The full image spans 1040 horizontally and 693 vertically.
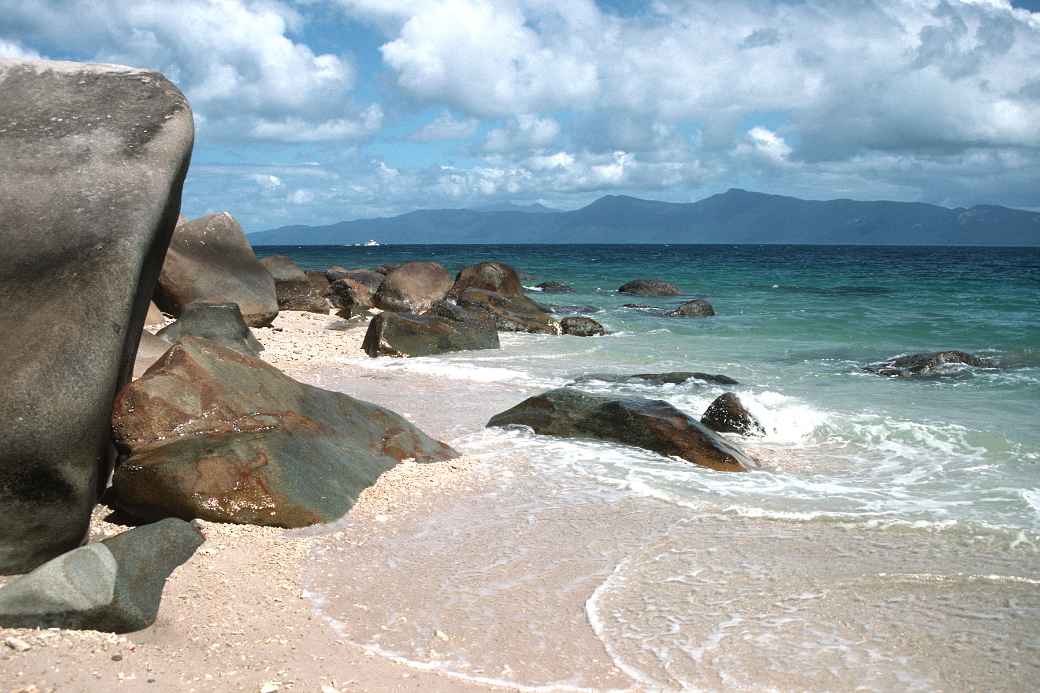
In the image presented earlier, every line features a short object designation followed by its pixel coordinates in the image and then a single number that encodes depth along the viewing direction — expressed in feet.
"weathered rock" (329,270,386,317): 78.97
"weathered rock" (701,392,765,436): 32.18
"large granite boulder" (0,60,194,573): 16.57
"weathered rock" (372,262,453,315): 78.64
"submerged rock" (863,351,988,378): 49.78
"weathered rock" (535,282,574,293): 128.16
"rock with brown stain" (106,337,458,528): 19.26
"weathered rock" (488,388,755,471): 27.22
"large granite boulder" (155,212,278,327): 53.42
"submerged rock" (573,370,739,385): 43.65
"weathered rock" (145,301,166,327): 48.29
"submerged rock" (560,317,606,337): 68.29
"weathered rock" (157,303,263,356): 39.19
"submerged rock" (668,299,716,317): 88.69
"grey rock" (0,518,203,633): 13.60
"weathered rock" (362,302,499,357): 50.24
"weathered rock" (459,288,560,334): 68.95
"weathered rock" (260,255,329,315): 75.20
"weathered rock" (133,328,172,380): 31.27
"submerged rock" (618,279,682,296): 119.03
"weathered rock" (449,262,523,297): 84.58
